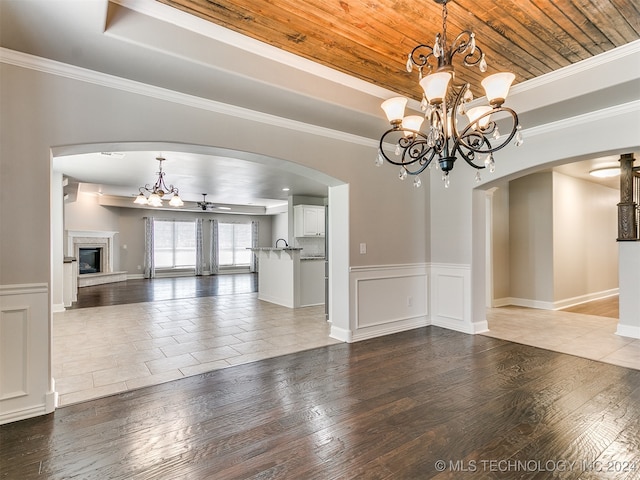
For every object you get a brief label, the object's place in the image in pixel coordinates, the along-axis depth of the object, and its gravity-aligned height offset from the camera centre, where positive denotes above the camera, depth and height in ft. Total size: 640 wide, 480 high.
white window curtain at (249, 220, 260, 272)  46.34 +0.82
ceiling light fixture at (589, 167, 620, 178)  19.30 +4.24
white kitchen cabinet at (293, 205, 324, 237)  27.89 +2.09
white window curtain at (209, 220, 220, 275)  43.27 -0.52
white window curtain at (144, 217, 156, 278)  38.75 +0.08
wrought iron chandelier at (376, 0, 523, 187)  7.06 +3.25
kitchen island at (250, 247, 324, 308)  21.65 -2.56
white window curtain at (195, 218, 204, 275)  42.29 -0.62
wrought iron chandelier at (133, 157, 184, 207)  20.33 +3.27
